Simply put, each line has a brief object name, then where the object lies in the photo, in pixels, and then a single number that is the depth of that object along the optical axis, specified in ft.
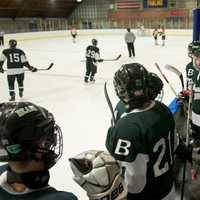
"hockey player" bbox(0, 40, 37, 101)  20.06
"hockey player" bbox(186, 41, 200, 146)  8.92
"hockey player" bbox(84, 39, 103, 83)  25.90
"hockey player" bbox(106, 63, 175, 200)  4.67
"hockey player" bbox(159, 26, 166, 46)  48.30
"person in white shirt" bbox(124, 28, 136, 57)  39.01
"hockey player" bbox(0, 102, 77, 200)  3.03
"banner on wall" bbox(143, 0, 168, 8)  81.35
